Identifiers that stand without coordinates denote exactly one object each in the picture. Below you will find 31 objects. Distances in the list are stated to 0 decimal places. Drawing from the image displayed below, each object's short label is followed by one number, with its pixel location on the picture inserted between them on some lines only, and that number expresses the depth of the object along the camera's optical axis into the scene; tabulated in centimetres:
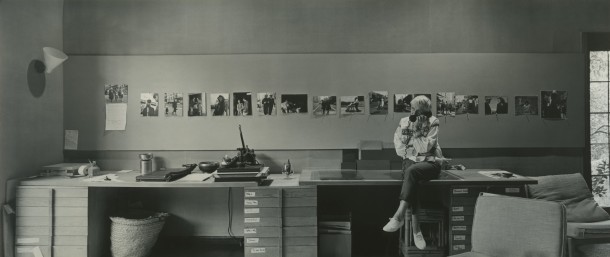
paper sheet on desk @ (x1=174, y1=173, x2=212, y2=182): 374
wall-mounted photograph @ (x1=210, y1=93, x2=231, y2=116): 443
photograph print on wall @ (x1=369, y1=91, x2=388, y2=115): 439
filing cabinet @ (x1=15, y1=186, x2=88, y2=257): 368
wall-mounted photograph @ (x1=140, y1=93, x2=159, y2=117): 443
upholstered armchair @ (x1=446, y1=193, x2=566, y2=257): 228
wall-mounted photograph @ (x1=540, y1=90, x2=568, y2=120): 441
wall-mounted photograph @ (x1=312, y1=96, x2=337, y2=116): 440
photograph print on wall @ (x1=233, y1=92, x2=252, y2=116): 442
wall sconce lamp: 402
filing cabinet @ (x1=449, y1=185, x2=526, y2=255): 370
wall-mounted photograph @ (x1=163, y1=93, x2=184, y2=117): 443
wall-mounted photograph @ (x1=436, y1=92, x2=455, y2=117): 440
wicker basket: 384
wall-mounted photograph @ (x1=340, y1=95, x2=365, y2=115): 440
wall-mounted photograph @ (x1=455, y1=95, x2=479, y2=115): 440
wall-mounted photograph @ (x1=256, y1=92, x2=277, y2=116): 442
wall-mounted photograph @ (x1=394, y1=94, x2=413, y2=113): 439
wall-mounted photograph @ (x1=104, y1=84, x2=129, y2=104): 444
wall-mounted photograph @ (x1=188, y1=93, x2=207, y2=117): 442
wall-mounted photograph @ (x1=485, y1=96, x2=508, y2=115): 440
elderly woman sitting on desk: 364
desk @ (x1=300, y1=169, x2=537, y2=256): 367
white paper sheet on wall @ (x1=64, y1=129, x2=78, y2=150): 445
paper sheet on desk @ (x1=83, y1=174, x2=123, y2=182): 375
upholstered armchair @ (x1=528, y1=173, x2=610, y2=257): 350
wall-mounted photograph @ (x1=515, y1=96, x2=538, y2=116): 441
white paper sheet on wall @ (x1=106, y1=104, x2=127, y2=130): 444
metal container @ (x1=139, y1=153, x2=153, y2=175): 407
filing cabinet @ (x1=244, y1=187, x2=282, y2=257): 364
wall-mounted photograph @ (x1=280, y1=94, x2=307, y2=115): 441
